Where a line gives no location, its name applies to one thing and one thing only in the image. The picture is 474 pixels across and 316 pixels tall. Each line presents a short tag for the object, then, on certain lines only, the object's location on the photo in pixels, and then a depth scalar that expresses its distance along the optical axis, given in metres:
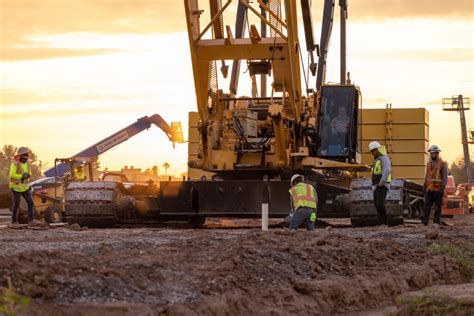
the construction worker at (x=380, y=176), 21.98
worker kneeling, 19.44
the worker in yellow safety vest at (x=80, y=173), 34.62
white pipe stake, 21.19
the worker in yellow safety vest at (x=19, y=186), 25.81
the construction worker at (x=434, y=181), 24.02
